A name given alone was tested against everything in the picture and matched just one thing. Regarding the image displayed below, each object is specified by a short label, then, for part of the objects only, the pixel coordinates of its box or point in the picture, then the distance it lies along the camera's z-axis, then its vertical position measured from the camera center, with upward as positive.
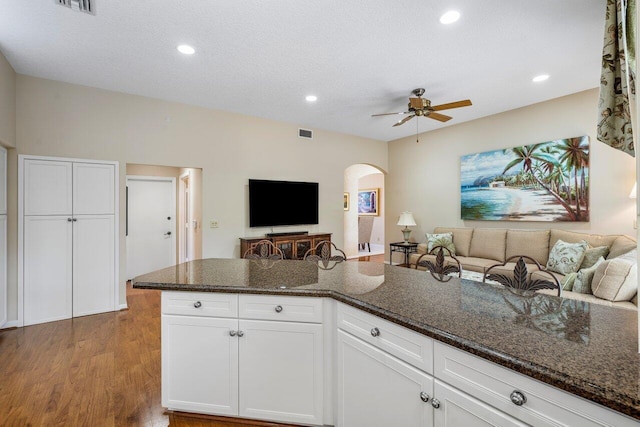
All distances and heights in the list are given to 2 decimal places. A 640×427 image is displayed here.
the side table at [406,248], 5.71 -0.58
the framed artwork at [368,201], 10.25 +0.55
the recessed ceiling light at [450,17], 2.38 +1.57
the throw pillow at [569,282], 2.83 -0.61
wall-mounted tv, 4.96 +0.26
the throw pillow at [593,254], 3.47 -0.43
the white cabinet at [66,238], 3.47 -0.21
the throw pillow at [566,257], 3.62 -0.49
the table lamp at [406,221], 5.88 -0.07
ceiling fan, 3.51 +1.29
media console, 4.75 -0.39
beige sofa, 3.56 -0.40
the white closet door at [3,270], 3.23 -0.52
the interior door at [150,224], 5.42 -0.08
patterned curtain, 1.23 +0.49
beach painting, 4.15 +0.50
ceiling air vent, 2.25 +1.58
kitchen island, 0.83 -0.41
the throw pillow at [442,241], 5.24 -0.41
